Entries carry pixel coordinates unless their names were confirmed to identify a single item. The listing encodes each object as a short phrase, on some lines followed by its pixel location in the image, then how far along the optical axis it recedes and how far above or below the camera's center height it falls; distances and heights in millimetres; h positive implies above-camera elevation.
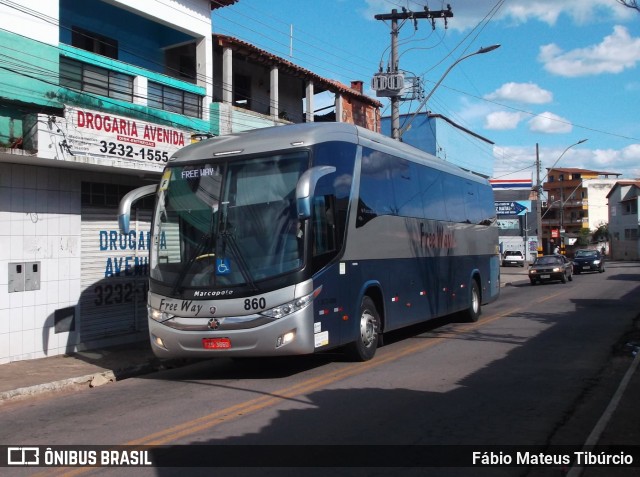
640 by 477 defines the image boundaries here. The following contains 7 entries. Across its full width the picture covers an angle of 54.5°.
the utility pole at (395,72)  22250 +6438
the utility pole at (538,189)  44250 +4017
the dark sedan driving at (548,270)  32156 -1269
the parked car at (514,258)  51906 -1012
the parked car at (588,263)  42562 -1223
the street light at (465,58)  20631 +6290
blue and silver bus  8617 +51
